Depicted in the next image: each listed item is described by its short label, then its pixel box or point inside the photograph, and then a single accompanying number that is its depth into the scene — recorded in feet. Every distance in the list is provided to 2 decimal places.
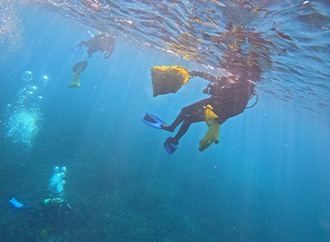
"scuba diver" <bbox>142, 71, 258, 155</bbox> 14.53
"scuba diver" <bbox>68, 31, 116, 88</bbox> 36.60
